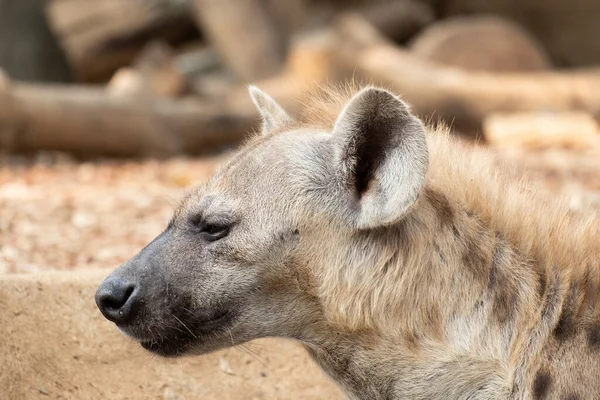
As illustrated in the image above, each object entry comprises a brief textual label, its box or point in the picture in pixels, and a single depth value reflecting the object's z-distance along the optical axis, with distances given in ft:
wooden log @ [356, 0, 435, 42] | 76.84
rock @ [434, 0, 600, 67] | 93.61
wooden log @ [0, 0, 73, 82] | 68.59
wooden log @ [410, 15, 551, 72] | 68.54
